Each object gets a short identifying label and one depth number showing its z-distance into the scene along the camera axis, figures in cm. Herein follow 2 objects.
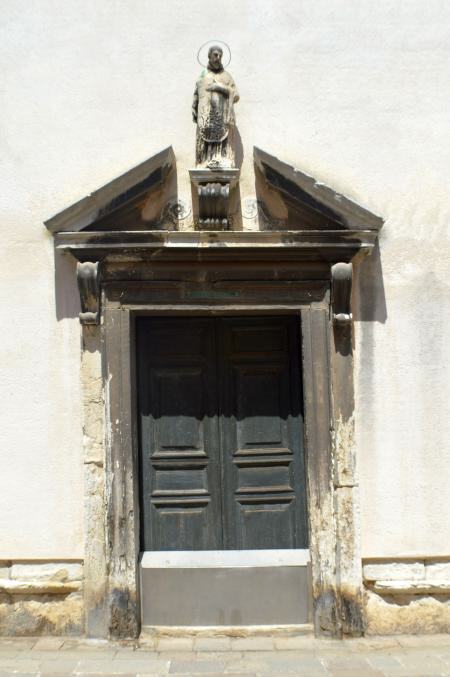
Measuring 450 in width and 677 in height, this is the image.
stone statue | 446
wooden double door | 477
